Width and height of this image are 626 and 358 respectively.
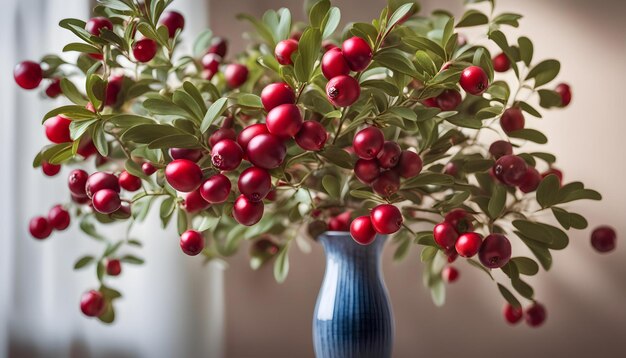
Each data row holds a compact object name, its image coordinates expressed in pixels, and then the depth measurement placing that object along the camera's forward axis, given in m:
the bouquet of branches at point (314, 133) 0.78
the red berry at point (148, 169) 0.90
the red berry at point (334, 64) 0.77
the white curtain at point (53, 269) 1.19
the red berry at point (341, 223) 1.05
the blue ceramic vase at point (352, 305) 0.99
